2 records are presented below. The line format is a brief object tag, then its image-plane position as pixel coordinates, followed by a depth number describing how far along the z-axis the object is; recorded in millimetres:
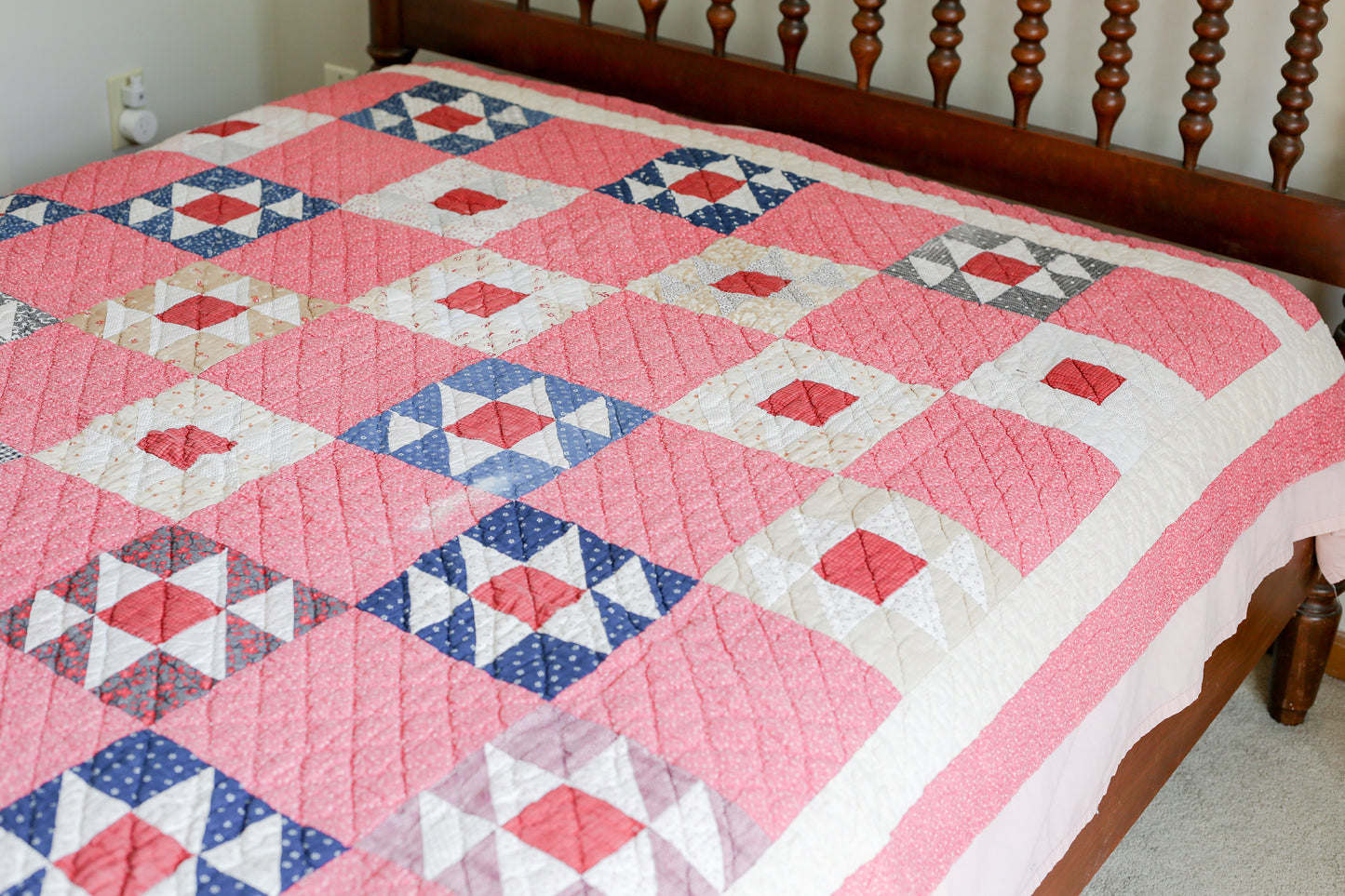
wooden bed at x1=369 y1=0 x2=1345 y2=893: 1591
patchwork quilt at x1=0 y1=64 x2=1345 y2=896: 876
